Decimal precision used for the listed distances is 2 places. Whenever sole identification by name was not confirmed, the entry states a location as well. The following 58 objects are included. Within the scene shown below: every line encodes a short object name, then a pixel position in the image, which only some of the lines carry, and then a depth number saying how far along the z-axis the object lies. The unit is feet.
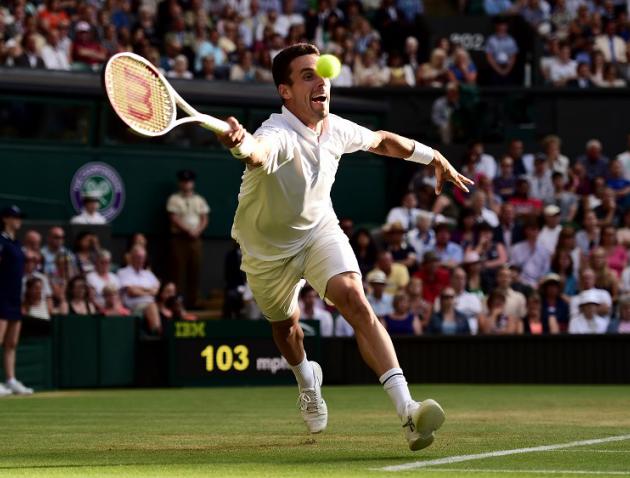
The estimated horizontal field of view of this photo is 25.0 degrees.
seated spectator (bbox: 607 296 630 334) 59.00
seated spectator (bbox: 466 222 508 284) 64.90
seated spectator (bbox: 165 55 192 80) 72.23
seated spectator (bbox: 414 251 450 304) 63.36
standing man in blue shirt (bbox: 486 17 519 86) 82.28
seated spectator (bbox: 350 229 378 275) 65.72
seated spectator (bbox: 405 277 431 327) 60.75
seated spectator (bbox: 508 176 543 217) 69.56
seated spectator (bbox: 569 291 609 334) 59.06
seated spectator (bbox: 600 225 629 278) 63.67
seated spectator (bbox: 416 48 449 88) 79.41
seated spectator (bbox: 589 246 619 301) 60.95
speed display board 58.44
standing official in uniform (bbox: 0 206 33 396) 50.47
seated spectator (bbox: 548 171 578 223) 70.23
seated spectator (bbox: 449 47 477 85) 79.66
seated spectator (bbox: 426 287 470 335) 60.39
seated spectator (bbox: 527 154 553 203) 71.36
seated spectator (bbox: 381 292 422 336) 60.23
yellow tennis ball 24.82
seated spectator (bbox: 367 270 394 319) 60.75
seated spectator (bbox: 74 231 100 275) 62.03
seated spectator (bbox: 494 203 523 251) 67.26
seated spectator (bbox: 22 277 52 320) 56.49
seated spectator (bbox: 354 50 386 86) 79.41
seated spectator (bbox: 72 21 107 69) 71.92
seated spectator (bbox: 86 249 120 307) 60.39
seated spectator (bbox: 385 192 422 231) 68.95
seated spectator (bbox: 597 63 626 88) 81.15
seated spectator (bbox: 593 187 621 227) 68.08
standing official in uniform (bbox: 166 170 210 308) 70.03
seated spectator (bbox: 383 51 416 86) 79.71
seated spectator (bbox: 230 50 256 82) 76.13
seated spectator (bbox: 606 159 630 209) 71.26
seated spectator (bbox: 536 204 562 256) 66.44
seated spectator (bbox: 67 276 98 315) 58.59
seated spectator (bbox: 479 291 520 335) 60.39
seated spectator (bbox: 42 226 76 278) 61.11
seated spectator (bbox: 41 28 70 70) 70.79
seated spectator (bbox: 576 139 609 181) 73.20
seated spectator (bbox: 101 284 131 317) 59.98
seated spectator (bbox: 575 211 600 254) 65.82
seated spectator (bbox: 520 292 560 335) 60.08
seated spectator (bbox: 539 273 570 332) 60.44
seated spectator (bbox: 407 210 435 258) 66.90
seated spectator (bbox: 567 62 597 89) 80.69
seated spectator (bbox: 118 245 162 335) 61.05
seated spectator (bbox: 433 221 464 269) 65.16
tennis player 24.77
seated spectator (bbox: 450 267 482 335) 61.05
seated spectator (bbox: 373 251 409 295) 62.69
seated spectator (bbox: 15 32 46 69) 69.62
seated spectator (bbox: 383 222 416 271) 65.51
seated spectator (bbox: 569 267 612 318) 59.47
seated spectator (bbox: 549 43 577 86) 81.61
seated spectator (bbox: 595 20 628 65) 83.20
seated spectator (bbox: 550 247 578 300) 62.90
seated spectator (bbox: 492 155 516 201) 71.51
